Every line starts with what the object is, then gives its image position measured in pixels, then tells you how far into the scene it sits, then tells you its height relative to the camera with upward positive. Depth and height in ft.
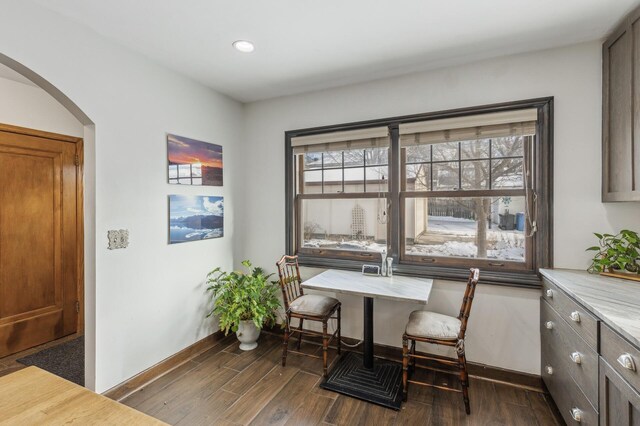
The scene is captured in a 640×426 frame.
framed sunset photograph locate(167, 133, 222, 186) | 9.00 +1.60
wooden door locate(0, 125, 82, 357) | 9.48 -0.85
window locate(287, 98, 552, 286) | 8.00 +0.59
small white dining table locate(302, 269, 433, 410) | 7.34 -3.97
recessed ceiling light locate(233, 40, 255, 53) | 7.44 +4.16
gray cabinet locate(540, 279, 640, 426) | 4.09 -2.56
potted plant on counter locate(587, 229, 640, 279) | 6.51 -0.95
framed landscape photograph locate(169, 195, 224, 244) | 9.02 -0.18
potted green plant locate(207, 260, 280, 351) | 9.49 -2.92
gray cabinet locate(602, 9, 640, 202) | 5.98 +2.13
